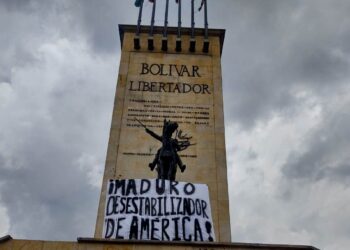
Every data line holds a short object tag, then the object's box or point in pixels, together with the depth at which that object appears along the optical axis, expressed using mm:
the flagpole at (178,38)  25016
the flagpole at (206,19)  25744
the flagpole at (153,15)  25516
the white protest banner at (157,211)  10815
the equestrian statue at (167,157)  13414
